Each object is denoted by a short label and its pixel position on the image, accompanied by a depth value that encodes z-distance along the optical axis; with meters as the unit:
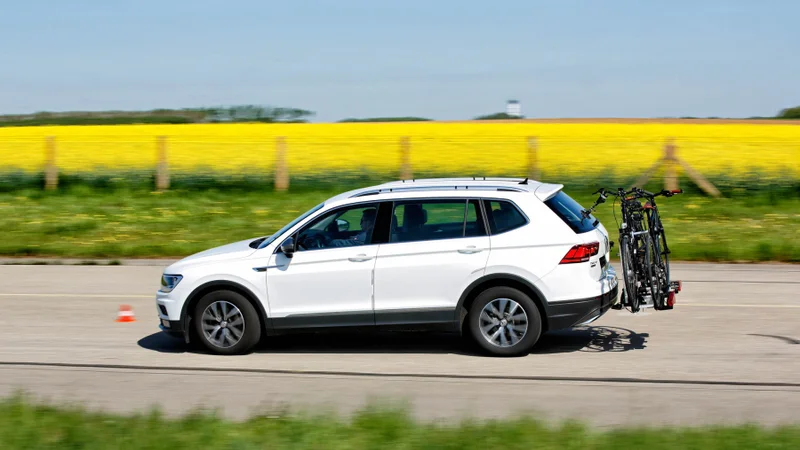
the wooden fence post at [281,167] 25.84
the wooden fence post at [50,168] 27.23
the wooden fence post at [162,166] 26.42
